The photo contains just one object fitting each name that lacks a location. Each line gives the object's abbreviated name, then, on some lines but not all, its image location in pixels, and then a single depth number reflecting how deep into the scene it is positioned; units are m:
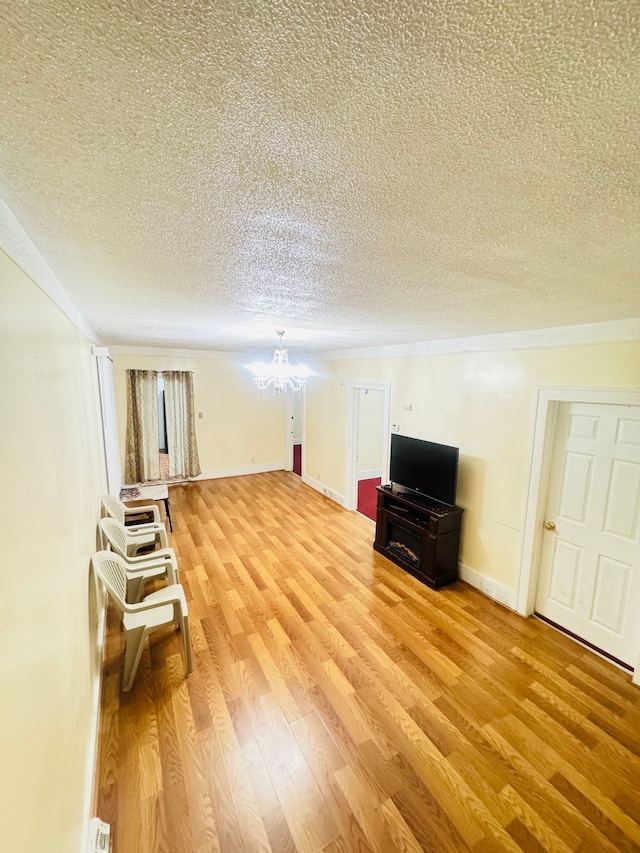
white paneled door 2.44
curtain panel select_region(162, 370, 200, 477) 6.18
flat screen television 3.47
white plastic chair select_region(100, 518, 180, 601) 2.83
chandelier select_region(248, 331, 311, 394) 3.88
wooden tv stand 3.37
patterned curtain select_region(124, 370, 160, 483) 5.88
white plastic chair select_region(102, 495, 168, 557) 3.31
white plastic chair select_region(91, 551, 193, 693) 2.23
